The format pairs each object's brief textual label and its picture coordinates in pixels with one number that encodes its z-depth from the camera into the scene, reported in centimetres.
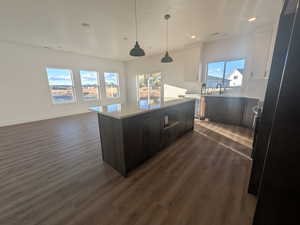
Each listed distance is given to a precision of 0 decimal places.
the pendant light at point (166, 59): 351
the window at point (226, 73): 457
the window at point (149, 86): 712
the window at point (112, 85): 770
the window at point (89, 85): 660
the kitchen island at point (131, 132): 178
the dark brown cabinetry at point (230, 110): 376
